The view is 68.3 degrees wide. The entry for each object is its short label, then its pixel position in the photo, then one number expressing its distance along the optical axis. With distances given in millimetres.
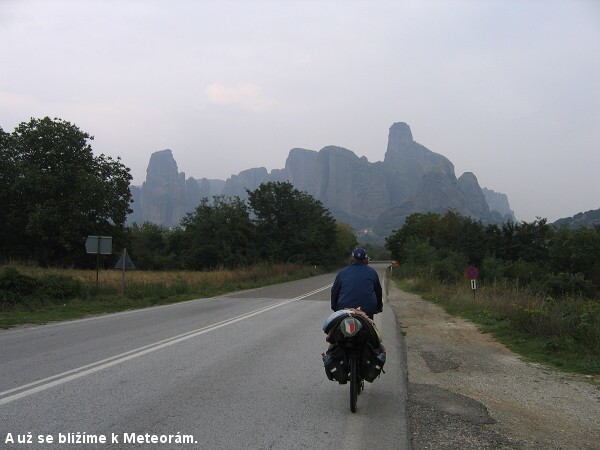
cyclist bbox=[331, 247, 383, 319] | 5422
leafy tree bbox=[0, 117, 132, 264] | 36062
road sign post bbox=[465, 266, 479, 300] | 18297
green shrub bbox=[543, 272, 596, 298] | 30766
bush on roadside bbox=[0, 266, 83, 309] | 14195
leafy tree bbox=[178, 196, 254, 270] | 52375
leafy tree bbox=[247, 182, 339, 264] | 58406
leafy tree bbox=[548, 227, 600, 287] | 47969
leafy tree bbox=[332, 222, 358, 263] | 81812
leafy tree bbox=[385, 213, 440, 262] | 74938
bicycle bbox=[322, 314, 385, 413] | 4750
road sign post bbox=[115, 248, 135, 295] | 17969
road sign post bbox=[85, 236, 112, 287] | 17859
